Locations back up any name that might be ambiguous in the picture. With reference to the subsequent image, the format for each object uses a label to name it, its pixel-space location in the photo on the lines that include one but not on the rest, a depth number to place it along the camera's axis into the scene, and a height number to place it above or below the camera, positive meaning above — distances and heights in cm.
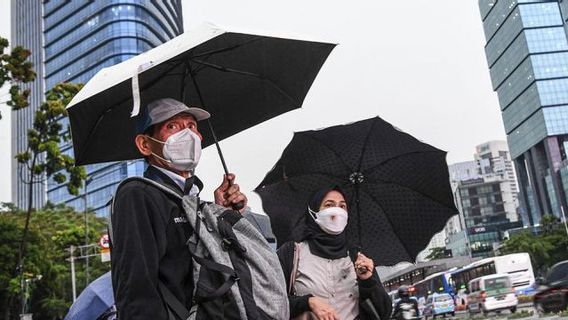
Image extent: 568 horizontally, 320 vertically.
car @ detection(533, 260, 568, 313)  1653 -74
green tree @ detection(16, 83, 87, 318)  2002 +566
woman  352 +10
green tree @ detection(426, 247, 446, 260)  12705 +472
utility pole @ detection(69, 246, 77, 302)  3547 +362
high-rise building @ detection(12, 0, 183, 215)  10212 +4728
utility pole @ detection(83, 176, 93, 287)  3828 +468
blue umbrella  311 +7
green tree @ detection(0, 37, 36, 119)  1702 +685
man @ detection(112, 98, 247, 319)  200 +29
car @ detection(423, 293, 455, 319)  3052 -139
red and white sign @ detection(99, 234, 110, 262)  3106 +300
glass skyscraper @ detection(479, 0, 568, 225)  10325 +2945
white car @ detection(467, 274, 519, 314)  2545 -100
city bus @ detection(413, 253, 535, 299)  3596 -5
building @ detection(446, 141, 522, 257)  13020 +1433
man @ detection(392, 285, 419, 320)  1081 -45
